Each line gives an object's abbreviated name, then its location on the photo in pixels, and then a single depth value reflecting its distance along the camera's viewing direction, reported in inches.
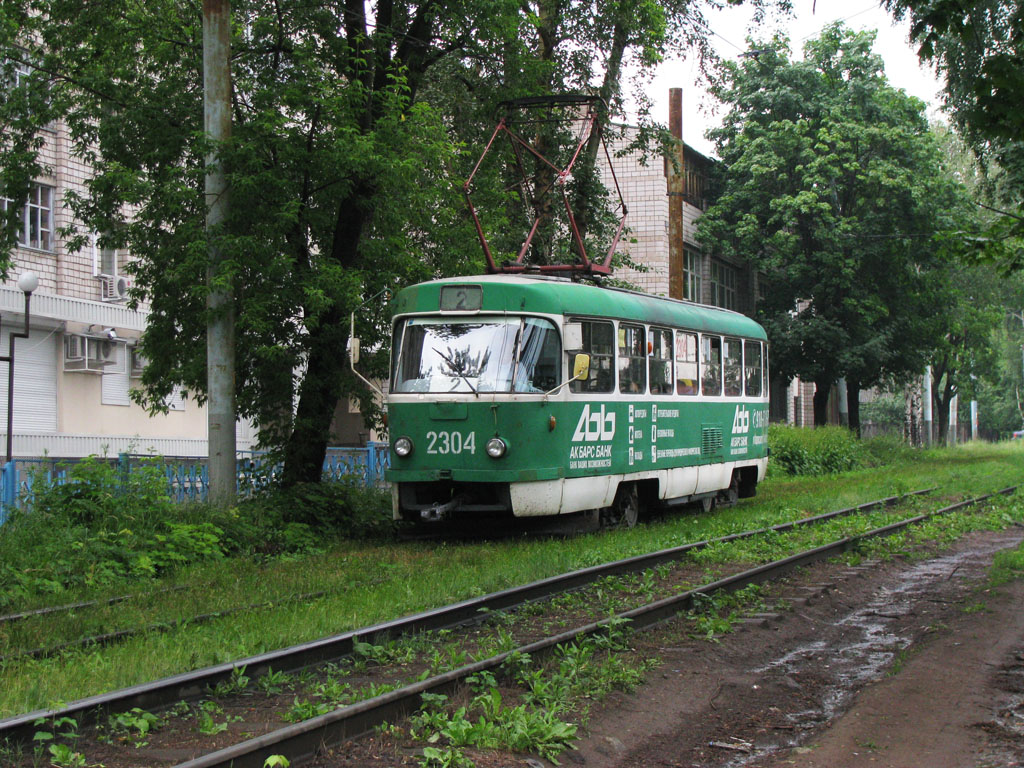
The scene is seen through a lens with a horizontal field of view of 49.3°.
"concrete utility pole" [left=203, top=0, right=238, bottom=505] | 543.8
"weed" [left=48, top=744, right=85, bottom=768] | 192.5
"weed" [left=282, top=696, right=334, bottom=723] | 227.0
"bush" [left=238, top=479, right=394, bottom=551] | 541.0
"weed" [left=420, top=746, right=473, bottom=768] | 202.7
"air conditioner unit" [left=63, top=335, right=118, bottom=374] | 995.9
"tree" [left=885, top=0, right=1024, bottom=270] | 309.7
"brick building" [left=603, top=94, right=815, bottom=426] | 1392.7
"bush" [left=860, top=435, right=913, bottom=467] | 1422.2
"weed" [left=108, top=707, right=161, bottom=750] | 214.7
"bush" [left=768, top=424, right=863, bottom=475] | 1203.2
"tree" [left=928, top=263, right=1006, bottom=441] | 1499.8
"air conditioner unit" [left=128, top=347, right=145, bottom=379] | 1065.0
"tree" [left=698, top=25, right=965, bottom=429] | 1389.0
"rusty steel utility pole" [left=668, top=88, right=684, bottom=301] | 863.1
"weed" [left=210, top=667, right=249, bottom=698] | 247.9
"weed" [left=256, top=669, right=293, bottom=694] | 251.9
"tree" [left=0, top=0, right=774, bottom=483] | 548.4
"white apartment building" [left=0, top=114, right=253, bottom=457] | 953.5
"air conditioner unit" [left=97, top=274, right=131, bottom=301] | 1049.5
